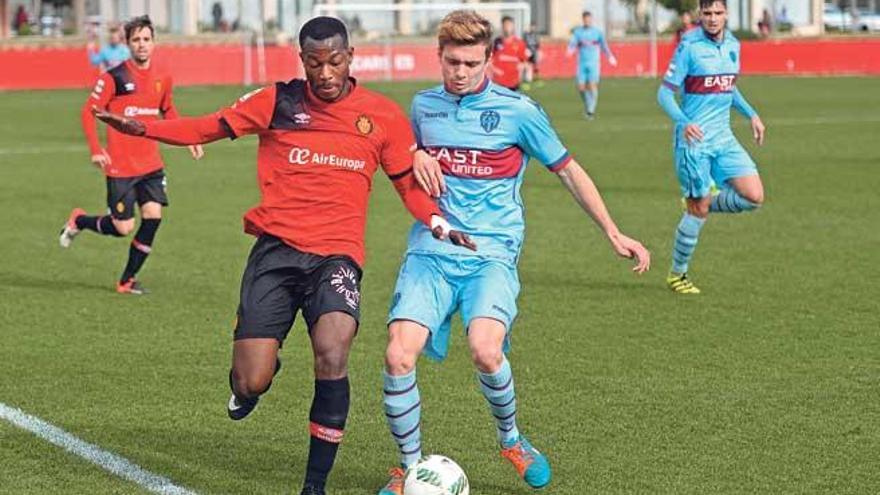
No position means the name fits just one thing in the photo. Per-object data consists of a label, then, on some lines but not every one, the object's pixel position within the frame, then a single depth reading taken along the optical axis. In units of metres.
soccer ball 6.62
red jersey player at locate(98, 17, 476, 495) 6.92
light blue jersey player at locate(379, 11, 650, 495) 6.91
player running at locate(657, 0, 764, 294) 13.12
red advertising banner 49.34
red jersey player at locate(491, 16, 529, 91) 34.72
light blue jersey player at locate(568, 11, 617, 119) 36.49
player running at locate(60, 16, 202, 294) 12.66
